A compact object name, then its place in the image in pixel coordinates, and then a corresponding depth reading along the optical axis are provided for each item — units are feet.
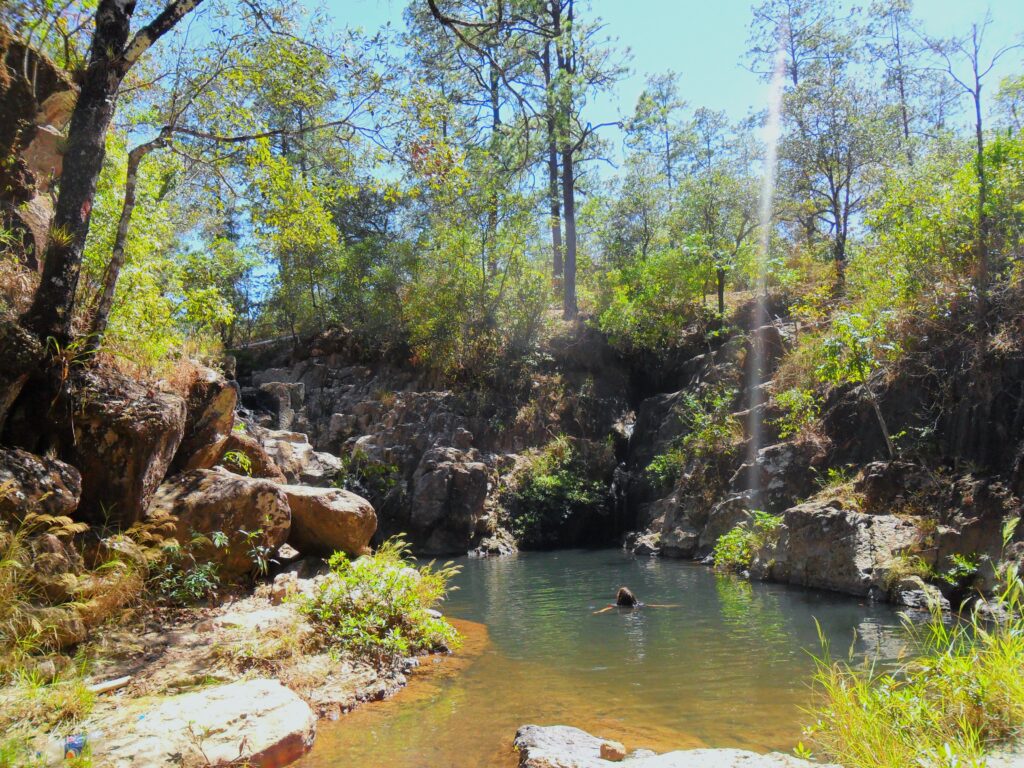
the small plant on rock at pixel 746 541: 43.36
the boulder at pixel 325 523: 32.17
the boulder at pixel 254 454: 33.65
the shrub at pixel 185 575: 24.29
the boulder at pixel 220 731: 13.92
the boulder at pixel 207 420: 29.48
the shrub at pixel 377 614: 23.44
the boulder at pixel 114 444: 23.15
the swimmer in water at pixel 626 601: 35.18
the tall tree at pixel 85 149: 22.65
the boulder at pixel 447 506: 63.72
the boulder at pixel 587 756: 13.05
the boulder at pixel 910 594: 31.81
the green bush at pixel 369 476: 65.84
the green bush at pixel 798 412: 49.96
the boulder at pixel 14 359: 21.05
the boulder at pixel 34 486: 19.36
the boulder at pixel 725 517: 49.01
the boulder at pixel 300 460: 46.98
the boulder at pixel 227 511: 26.11
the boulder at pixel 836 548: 35.35
